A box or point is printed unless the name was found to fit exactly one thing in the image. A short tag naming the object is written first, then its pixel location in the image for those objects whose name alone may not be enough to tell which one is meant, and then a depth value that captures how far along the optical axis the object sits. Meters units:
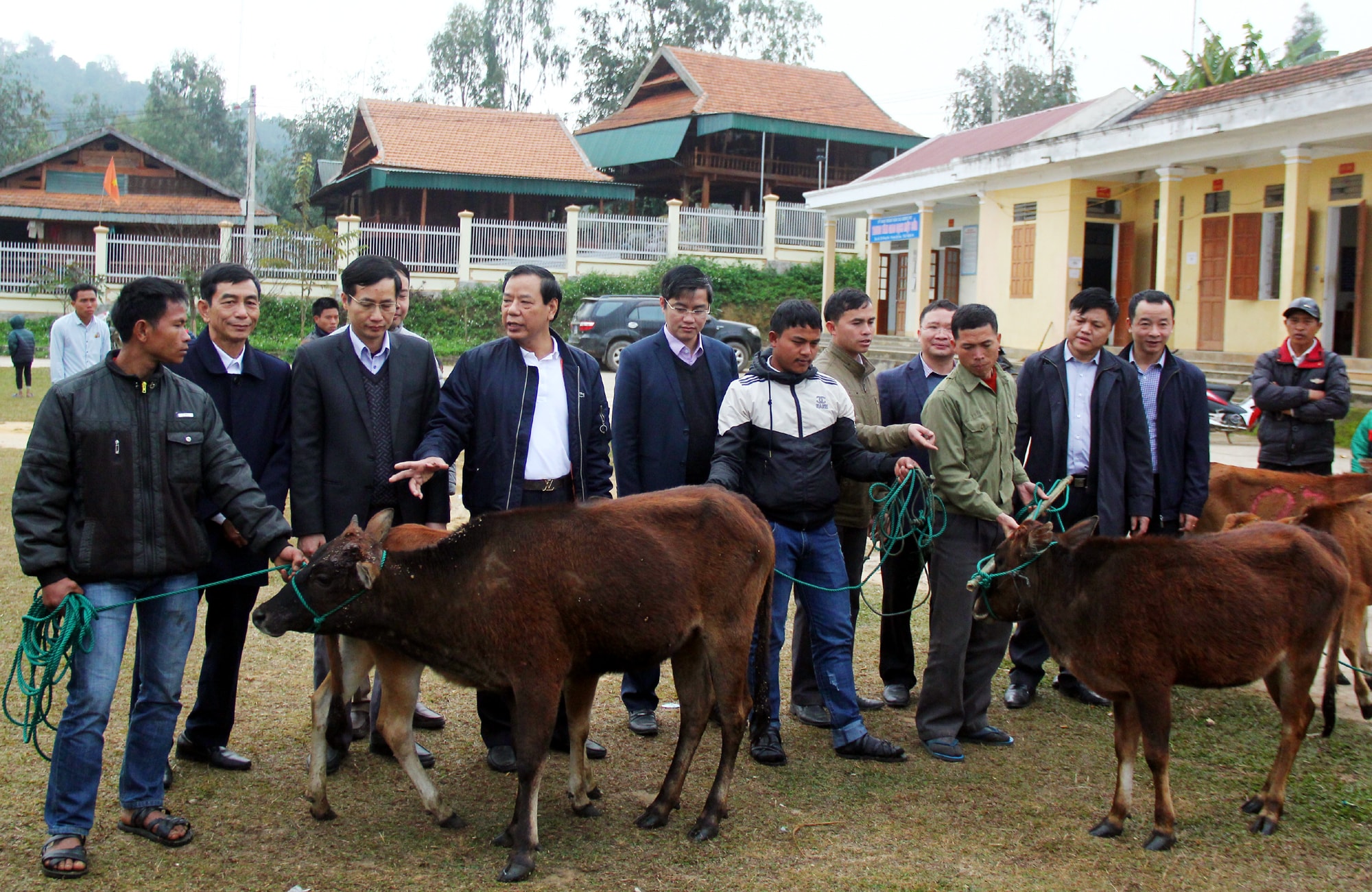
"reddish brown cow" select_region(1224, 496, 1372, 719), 5.93
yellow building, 17.20
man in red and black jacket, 7.25
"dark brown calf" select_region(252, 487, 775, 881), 4.31
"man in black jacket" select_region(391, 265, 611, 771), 5.16
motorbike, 16.17
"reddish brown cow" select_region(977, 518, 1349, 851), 4.56
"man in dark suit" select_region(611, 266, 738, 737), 5.75
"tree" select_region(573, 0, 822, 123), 50.78
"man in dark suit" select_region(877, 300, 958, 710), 6.20
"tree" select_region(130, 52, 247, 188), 57.69
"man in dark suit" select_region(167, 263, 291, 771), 4.92
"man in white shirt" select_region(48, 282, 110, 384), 12.30
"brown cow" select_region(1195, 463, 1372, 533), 6.56
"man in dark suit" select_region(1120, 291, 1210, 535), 6.21
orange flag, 35.69
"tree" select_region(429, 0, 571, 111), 51.75
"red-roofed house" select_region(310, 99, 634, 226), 34.94
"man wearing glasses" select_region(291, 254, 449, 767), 4.91
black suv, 25.20
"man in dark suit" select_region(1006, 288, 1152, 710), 5.93
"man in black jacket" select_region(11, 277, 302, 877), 3.99
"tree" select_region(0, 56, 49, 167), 54.12
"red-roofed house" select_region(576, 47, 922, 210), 38.47
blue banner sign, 26.38
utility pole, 30.05
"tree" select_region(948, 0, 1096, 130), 49.34
